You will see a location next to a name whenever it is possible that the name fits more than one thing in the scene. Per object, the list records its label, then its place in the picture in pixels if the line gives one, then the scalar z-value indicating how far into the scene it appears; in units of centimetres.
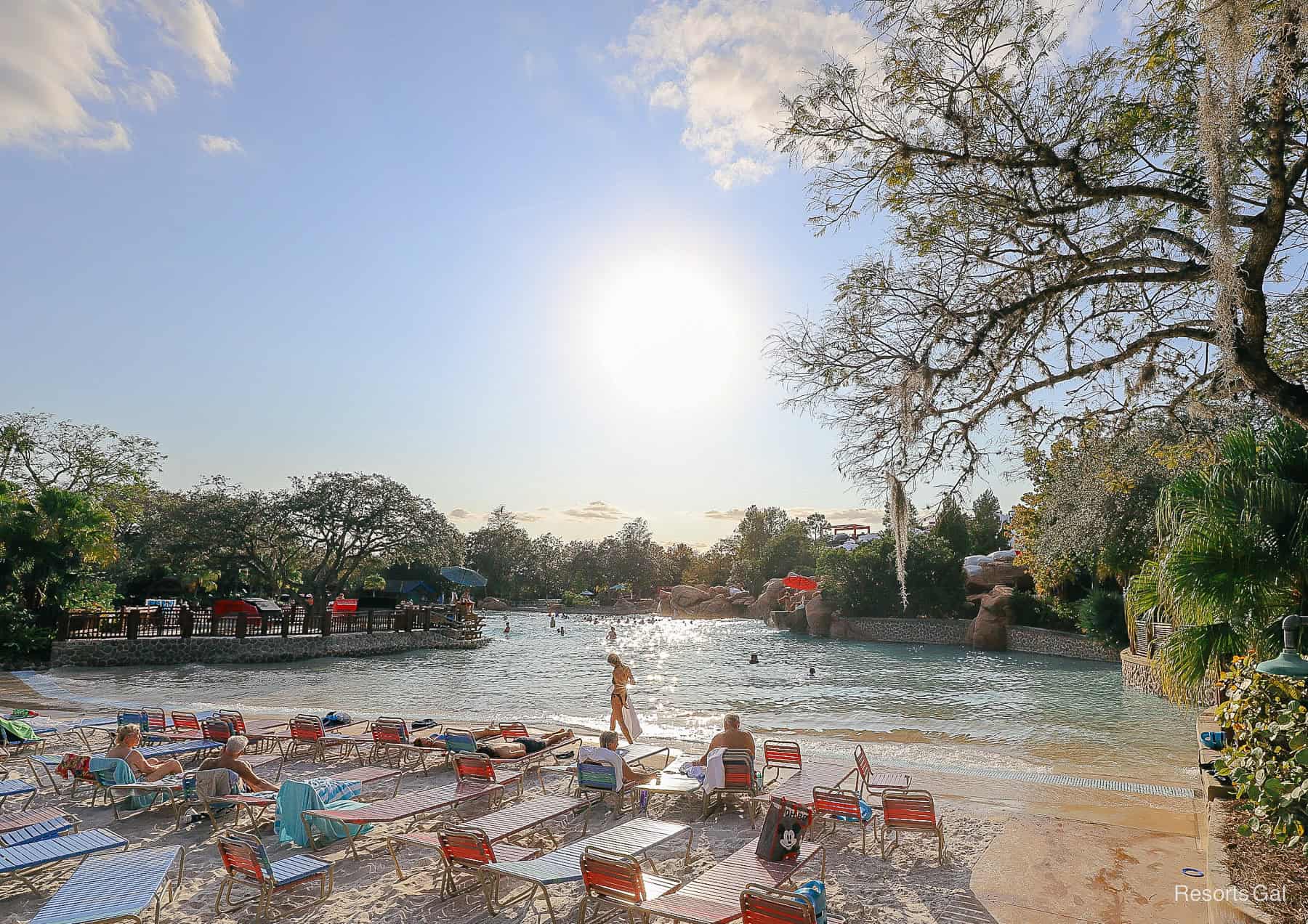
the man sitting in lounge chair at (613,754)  732
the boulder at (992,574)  4236
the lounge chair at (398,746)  920
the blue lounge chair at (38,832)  550
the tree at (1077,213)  510
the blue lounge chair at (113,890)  417
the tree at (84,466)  3256
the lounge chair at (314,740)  966
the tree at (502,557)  8156
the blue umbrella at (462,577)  4534
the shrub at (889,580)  4428
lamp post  462
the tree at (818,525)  9796
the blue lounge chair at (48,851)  496
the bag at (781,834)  512
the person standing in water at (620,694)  987
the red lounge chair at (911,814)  604
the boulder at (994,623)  3812
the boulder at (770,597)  6381
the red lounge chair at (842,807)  620
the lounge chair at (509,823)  557
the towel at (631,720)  1010
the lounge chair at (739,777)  705
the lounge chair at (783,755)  822
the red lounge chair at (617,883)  448
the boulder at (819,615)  4722
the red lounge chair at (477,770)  741
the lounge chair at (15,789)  687
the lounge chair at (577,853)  476
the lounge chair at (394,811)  598
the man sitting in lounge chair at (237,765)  711
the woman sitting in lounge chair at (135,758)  751
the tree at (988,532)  5134
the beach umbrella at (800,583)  4806
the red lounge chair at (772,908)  387
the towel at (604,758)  723
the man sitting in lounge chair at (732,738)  776
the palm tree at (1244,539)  637
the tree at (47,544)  2258
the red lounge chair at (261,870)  478
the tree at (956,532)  4809
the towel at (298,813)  609
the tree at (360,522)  3703
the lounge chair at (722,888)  424
